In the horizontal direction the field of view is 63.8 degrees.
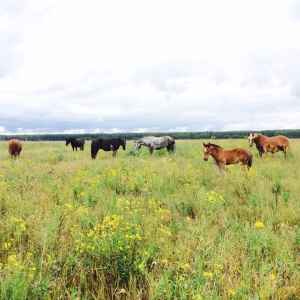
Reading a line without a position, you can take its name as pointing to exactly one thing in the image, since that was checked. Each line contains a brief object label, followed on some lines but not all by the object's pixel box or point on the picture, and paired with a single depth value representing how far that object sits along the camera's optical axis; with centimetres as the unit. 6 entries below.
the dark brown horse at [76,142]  2854
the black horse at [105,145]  1838
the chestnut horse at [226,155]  1023
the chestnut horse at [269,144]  1481
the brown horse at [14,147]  1789
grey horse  1892
